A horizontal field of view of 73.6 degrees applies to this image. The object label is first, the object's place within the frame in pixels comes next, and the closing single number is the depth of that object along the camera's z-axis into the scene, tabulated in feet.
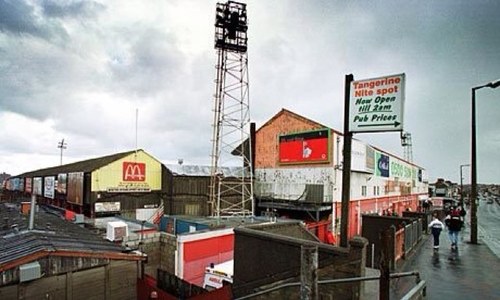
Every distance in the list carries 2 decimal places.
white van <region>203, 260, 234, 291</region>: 44.49
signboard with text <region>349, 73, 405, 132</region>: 29.37
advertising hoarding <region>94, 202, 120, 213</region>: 91.61
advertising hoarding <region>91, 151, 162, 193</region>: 94.02
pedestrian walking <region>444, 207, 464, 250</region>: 43.09
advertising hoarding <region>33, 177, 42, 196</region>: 142.00
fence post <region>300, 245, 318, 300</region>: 13.79
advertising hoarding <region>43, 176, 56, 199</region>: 124.57
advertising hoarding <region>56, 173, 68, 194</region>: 109.34
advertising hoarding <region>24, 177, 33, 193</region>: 165.00
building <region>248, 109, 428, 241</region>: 90.84
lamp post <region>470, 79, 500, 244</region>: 49.40
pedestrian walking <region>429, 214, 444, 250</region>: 43.56
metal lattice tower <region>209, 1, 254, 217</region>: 81.82
